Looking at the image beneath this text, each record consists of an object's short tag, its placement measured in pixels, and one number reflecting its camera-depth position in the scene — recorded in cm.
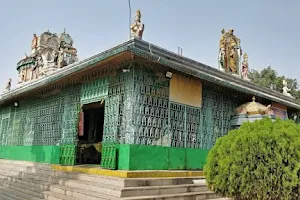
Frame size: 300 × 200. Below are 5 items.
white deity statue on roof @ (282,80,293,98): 1551
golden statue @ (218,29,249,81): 1420
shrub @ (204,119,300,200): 503
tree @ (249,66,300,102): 3058
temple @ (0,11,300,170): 795
